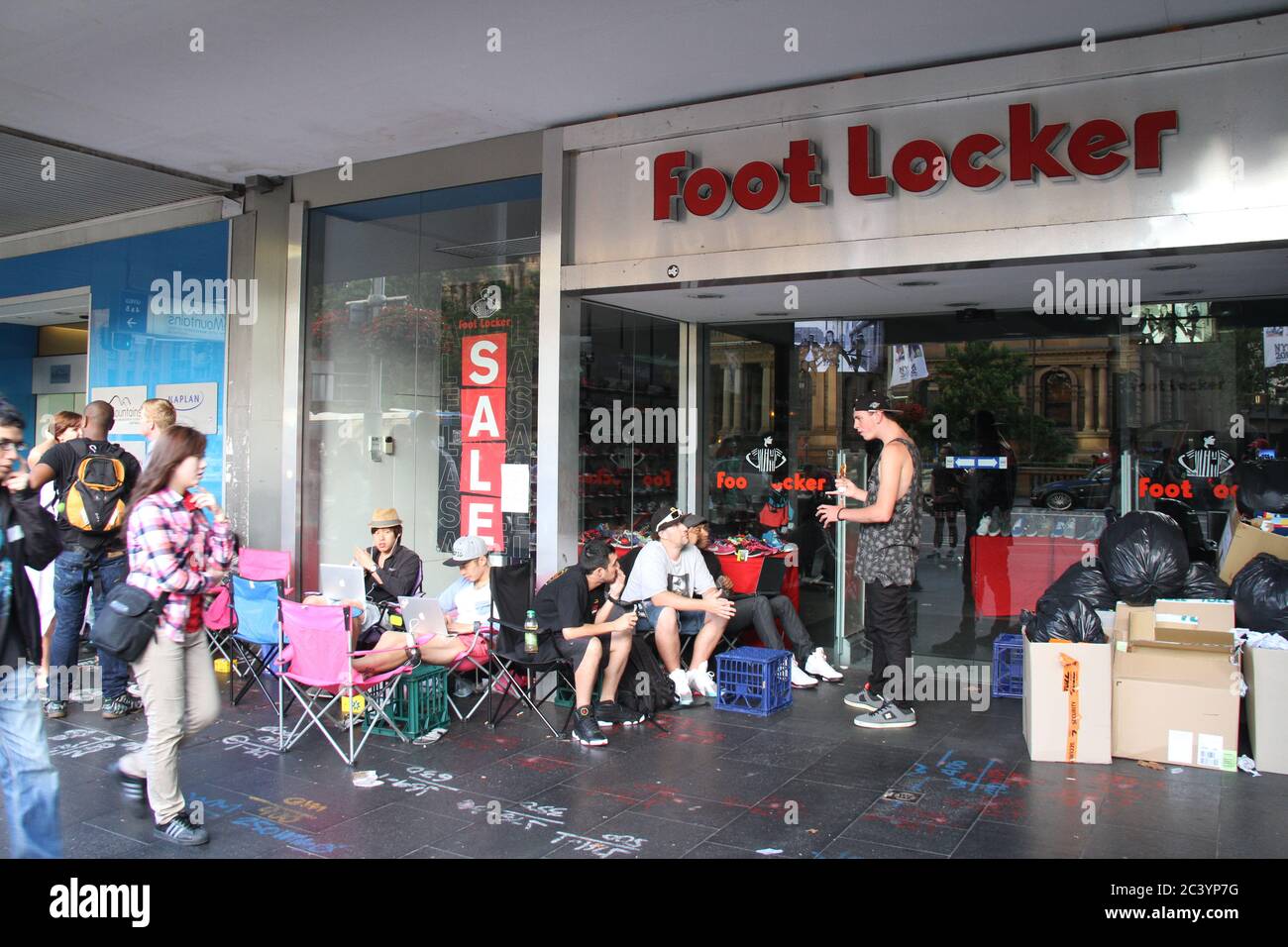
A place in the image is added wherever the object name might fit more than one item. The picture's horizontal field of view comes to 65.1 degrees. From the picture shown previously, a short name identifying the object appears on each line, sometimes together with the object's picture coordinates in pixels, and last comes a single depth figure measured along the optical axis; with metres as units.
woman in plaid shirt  4.16
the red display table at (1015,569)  7.50
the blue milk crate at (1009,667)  6.77
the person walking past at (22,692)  3.54
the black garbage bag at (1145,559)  5.79
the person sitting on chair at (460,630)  5.71
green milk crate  5.86
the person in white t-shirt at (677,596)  6.50
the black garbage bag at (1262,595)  5.32
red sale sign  7.77
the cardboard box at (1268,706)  5.04
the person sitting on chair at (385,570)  6.33
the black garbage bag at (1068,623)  5.37
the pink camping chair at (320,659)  5.28
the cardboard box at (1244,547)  5.90
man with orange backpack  6.16
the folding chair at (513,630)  5.98
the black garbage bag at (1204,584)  5.71
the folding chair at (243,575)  6.94
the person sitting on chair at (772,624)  6.99
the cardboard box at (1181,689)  5.12
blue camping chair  6.06
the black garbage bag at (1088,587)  5.96
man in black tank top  5.97
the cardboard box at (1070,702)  5.22
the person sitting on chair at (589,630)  5.87
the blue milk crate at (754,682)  6.38
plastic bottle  5.89
